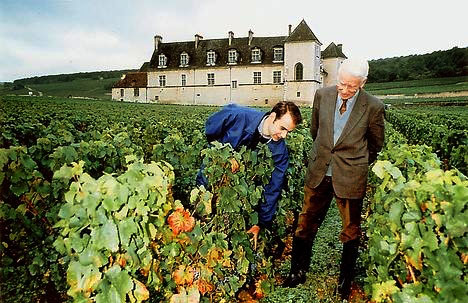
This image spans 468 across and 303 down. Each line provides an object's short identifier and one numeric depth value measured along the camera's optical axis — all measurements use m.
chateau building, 47.00
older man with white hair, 3.46
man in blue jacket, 3.47
